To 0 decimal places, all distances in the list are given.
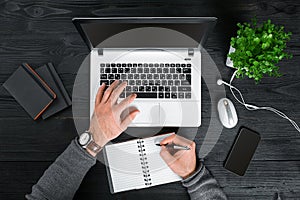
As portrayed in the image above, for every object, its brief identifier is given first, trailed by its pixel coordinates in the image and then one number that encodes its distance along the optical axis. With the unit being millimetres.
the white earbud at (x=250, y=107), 1101
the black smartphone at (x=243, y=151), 1095
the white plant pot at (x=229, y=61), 1045
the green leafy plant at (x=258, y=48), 909
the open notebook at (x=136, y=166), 1096
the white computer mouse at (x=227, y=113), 1062
